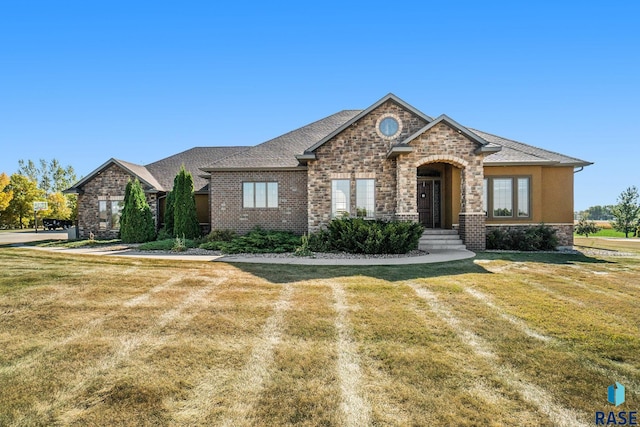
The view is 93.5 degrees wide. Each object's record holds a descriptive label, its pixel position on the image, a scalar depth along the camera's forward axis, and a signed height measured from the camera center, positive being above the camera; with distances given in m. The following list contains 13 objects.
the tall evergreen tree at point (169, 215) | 16.97 -0.02
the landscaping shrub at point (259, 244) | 12.49 -1.29
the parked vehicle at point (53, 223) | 33.09 -0.93
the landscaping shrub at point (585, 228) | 26.00 -1.40
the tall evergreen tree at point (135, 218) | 16.06 -0.18
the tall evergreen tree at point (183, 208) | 15.83 +0.34
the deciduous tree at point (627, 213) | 25.62 -0.09
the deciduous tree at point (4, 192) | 35.84 +2.92
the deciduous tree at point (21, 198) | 39.06 +2.32
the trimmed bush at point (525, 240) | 13.27 -1.22
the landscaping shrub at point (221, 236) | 14.54 -1.05
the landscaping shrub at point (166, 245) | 13.09 -1.38
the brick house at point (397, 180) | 12.93 +1.61
